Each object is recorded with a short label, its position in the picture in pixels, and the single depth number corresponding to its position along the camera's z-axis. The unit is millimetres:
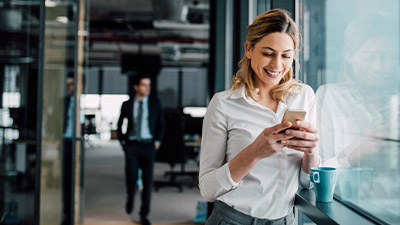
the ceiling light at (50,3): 3301
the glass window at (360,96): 934
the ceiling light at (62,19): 3618
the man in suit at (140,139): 4258
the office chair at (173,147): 5648
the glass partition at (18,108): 2953
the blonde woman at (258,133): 1180
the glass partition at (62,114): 3381
